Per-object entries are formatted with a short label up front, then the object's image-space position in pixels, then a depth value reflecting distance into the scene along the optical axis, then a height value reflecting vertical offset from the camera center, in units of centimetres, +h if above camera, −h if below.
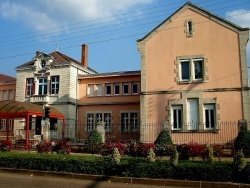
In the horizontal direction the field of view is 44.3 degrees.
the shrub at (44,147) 1825 -117
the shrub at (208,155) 1323 -122
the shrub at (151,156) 1352 -129
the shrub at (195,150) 1506 -114
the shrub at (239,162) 1143 -132
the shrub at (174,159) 1247 -131
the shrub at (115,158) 1338 -135
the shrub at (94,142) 1997 -103
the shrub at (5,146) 2048 -123
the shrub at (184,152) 1561 -130
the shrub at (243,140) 1816 -83
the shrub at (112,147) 1730 -119
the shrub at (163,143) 1738 -104
